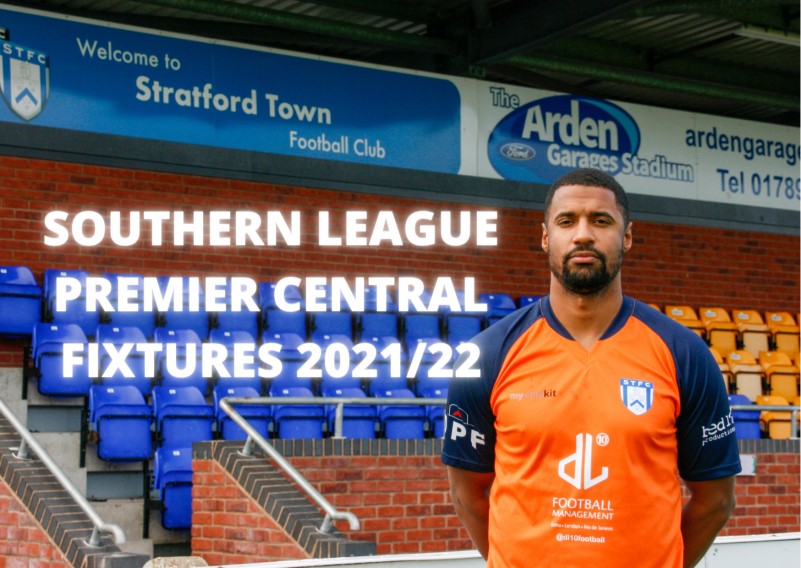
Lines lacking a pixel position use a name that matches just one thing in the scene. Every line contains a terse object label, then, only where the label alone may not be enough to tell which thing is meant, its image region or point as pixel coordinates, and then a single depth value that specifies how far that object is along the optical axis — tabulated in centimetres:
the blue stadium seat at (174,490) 882
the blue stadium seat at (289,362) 1048
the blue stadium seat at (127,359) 966
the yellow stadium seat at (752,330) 1402
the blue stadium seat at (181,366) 988
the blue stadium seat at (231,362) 1018
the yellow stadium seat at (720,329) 1380
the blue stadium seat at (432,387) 1051
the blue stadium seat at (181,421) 920
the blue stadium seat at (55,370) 945
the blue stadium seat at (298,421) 963
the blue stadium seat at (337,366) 1062
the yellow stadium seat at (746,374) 1311
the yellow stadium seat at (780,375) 1344
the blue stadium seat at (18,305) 984
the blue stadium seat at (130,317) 1035
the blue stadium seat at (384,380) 1080
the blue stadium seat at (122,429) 903
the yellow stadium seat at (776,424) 1243
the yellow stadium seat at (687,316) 1374
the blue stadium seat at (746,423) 1180
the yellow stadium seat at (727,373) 1302
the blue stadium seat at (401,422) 1005
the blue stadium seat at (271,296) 1117
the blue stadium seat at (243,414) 938
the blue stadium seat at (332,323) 1130
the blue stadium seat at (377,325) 1150
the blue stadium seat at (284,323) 1107
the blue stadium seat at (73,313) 1012
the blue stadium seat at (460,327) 1191
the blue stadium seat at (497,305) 1225
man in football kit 239
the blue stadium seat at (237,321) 1088
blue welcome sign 1063
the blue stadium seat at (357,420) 988
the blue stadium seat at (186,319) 1061
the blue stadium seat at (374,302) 1175
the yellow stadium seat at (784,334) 1432
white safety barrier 463
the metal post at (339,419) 855
